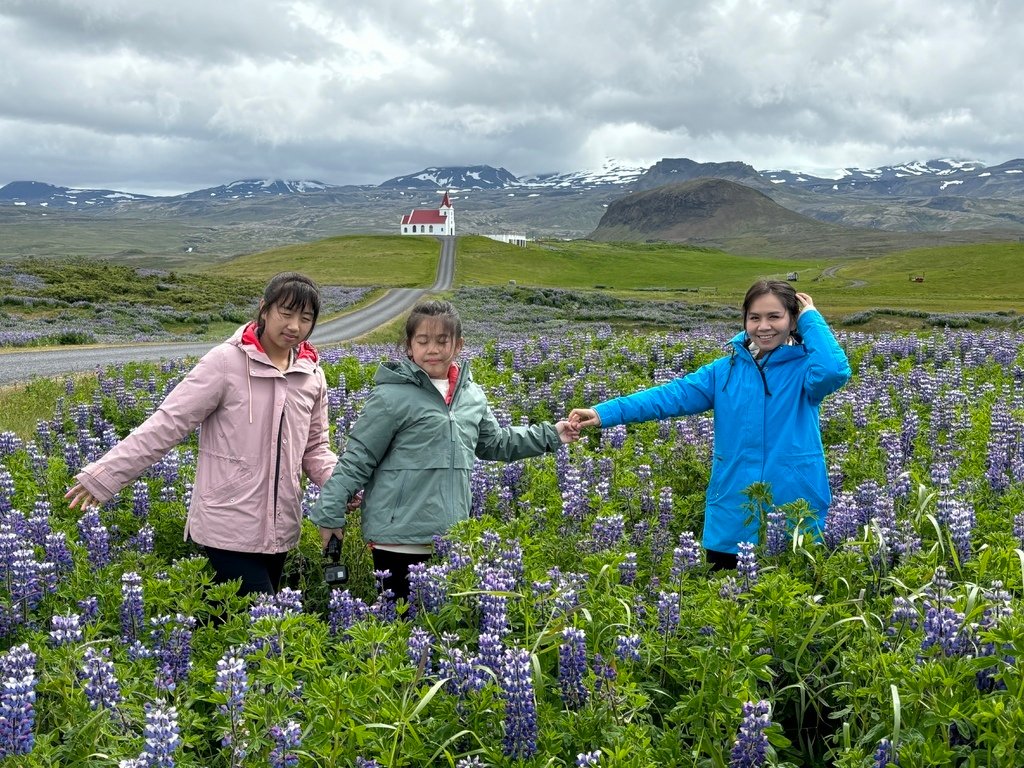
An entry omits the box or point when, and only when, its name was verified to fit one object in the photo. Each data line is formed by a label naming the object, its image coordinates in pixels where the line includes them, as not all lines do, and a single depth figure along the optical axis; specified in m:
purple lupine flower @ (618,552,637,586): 4.88
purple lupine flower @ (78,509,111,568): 5.29
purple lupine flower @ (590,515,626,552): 5.44
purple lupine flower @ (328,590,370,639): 4.40
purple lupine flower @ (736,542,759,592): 4.28
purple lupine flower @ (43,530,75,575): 5.02
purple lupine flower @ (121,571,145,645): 4.17
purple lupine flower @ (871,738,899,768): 3.12
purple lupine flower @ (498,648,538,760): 3.20
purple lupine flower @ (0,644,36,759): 2.95
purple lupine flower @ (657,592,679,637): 4.08
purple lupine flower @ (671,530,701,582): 4.80
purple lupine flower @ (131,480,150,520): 6.45
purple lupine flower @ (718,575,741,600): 3.89
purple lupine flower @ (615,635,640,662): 3.74
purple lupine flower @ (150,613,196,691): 3.95
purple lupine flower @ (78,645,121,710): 3.32
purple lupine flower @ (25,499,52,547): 5.43
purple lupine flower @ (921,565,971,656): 3.47
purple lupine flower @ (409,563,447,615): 4.34
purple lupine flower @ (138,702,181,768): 2.77
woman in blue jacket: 5.65
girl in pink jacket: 5.11
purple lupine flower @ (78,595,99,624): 4.19
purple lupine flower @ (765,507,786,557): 5.12
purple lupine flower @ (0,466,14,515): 6.16
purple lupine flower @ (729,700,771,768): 3.12
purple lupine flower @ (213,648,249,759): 3.01
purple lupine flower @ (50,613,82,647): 3.62
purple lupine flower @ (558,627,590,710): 3.62
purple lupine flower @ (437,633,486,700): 3.45
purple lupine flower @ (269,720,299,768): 2.94
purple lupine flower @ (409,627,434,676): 3.64
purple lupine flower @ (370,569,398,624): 4.44
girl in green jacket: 5.10
